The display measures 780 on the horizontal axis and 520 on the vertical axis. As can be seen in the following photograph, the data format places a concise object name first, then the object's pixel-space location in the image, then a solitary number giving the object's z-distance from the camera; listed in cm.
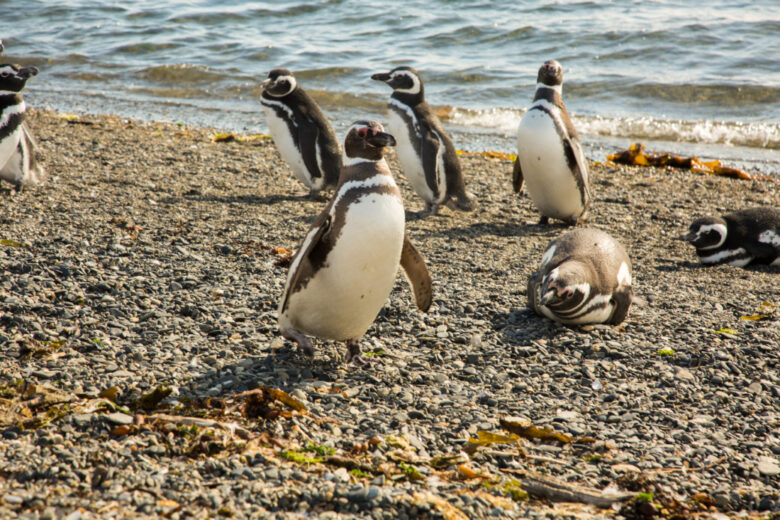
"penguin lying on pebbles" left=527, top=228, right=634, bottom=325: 900
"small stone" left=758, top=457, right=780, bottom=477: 628
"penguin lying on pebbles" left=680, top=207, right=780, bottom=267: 1312
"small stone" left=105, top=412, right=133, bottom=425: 591
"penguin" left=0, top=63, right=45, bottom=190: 1366
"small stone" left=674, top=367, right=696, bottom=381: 813
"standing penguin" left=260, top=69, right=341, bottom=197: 1617
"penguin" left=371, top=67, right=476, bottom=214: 1584
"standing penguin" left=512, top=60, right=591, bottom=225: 1519
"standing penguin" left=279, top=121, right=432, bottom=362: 745
